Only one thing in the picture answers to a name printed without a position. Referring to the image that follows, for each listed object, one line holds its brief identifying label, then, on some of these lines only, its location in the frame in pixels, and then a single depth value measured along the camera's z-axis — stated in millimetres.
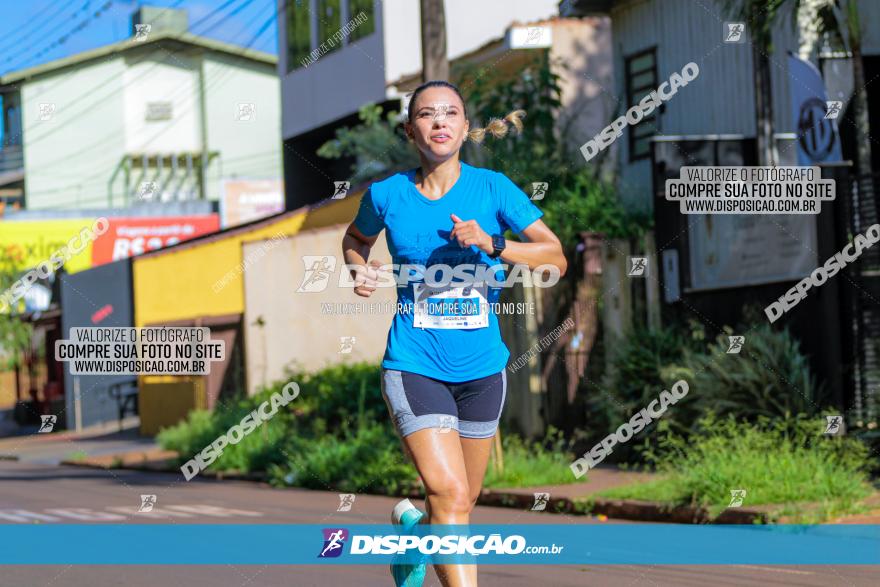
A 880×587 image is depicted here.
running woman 5242
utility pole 13820
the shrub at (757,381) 12992
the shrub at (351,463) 14945
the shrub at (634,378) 14648
